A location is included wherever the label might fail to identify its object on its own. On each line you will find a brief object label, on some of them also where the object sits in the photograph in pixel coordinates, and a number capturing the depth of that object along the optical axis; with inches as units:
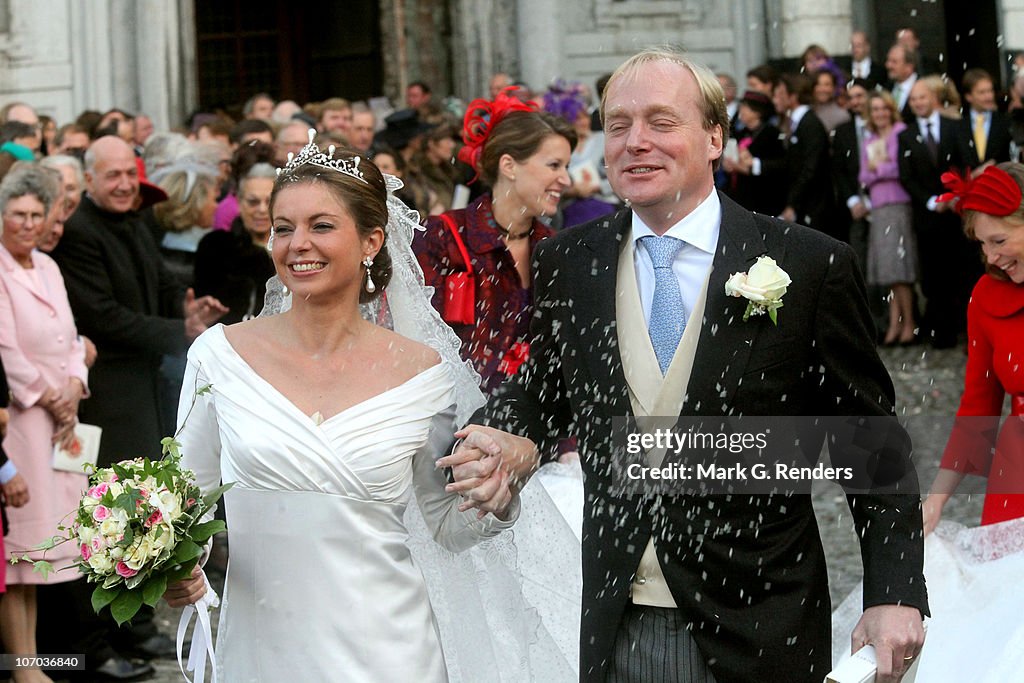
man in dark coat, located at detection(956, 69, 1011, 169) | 506.3
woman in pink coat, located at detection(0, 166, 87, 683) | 266.2
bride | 161.3
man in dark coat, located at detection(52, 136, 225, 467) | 296.7
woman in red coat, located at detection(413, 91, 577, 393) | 241.1
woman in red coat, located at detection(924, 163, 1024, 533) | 209.2
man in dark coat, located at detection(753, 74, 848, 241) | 541.6
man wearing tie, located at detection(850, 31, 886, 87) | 604.7
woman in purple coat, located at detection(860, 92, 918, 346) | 514.6
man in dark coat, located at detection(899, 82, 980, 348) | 505.4
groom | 139.9
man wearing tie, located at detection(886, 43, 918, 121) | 551.5
